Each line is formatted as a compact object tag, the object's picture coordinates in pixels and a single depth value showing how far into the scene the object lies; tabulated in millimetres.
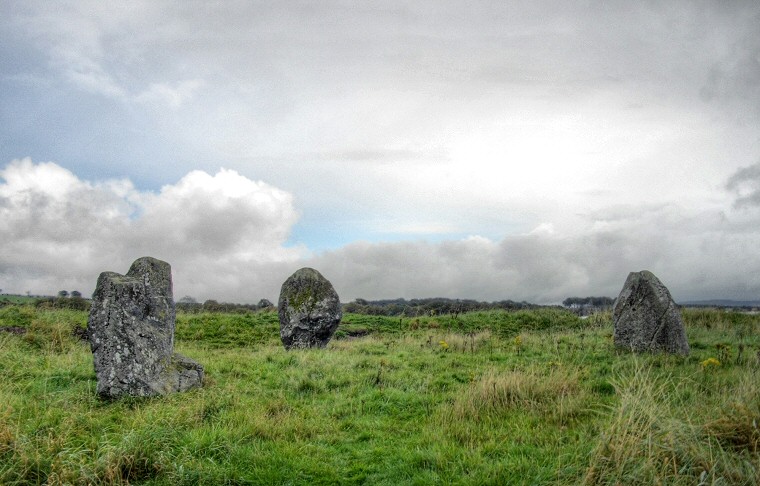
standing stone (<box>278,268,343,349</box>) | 18797
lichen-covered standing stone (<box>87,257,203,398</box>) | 10234
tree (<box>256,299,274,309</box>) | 40631
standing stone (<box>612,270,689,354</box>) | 15273
